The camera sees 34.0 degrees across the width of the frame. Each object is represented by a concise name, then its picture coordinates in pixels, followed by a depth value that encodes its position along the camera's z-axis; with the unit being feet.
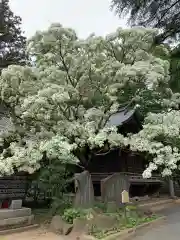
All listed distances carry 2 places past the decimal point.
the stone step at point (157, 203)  53.55
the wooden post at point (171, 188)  67.13
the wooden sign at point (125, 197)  32.01
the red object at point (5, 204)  36.47
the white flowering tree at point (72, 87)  34.96
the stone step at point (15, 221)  31.81
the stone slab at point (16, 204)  34.06
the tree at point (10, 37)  86.12
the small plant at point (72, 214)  31.40
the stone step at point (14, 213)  32.32
